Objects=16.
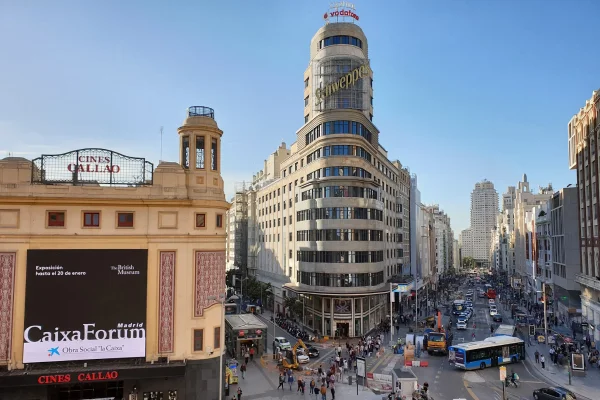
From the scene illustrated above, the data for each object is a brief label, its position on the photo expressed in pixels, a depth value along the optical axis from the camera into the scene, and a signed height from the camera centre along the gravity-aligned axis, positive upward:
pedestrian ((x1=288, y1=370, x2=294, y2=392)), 40.25 -12.39
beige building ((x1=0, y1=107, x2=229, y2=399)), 32.34 -3.12
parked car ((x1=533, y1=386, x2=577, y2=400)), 34.91 -12.04
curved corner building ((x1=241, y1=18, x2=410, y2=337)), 64.25 +4.94
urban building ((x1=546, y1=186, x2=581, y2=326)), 78.31 -3.31
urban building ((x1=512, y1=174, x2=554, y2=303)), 114.54 -0.87
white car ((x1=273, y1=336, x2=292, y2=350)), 53.38 -12.65
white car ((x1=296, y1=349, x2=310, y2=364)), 49.16 -13.02
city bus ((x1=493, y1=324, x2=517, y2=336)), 56.63 -11.81
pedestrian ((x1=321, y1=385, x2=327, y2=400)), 36.03 -12.18
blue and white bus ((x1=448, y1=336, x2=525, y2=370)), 45.94 -12.00
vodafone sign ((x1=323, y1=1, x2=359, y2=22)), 73.81 +34.62
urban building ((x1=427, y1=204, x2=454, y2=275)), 176.02 -6.21
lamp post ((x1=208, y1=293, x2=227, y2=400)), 33.93 -5.79
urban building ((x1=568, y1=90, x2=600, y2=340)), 59.22 +4.49
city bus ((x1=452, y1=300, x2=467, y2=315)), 88.75 -14.07
